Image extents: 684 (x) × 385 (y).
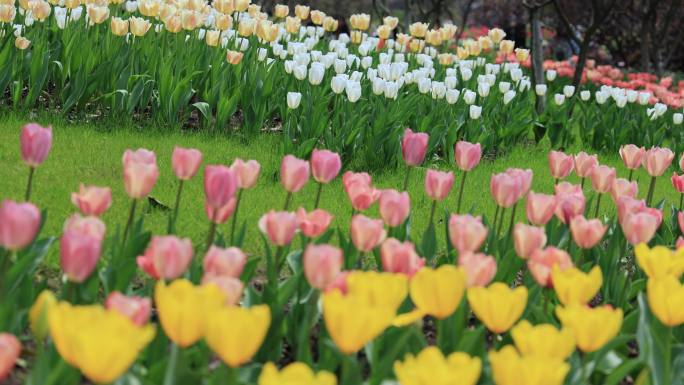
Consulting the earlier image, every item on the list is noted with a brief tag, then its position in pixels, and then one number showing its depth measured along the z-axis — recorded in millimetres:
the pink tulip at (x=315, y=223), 2396
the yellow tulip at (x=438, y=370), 1551
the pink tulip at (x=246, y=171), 2580
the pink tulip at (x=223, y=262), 1929
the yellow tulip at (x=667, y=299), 2004
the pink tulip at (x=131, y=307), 1634
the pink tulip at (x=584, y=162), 3348
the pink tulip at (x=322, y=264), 1897
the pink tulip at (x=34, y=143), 2379
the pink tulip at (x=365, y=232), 2236
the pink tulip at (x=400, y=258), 2084
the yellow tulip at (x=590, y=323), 1828
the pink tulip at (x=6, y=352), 1496
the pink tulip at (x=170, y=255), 1864
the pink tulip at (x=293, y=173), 2564
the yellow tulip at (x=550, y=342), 1743
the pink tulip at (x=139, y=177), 2291
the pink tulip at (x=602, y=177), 3162
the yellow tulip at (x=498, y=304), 1876
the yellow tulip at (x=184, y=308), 1564
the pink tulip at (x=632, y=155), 3561
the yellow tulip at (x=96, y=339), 1416
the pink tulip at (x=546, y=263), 2211
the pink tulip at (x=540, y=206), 2656
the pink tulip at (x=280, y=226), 2207
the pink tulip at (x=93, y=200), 2270
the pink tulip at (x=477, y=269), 2076
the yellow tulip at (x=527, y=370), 1581
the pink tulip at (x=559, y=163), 3291
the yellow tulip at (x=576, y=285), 2043
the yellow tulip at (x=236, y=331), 1513
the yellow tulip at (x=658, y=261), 2260
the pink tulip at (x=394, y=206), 2469
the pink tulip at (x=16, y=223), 1825
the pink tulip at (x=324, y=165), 2715
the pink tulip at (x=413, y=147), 3078
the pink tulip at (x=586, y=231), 2504
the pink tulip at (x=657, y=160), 3424
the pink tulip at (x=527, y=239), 2336
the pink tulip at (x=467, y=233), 2289
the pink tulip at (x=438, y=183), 2814
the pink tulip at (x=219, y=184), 2219
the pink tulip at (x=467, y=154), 3107
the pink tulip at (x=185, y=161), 2465
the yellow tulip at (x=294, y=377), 1501
